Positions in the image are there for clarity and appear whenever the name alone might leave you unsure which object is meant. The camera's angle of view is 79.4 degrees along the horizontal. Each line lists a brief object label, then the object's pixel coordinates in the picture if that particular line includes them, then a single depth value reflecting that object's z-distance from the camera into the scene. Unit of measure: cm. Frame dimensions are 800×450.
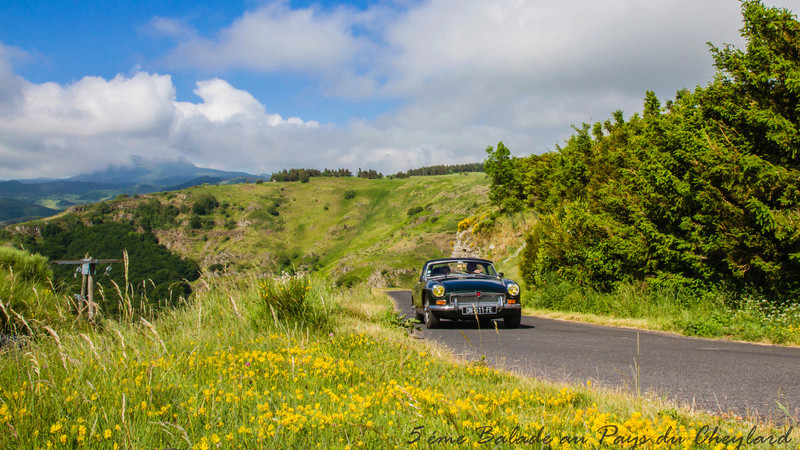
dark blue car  1071
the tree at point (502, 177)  4953
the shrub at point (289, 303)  674
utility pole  942
